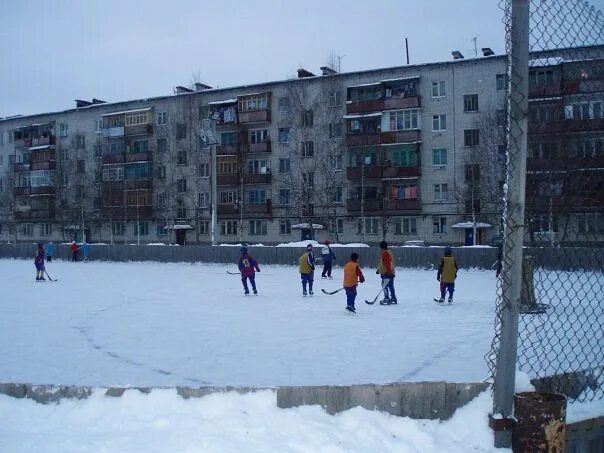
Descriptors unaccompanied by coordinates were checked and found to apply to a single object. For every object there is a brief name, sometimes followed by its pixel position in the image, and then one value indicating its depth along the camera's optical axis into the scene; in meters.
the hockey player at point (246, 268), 16.95
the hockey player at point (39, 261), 22.38
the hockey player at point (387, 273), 14.22
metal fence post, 3.08
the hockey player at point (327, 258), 22.86
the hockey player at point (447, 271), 14.17
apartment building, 39.81
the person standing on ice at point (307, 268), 16.39
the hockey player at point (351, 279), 12.90
